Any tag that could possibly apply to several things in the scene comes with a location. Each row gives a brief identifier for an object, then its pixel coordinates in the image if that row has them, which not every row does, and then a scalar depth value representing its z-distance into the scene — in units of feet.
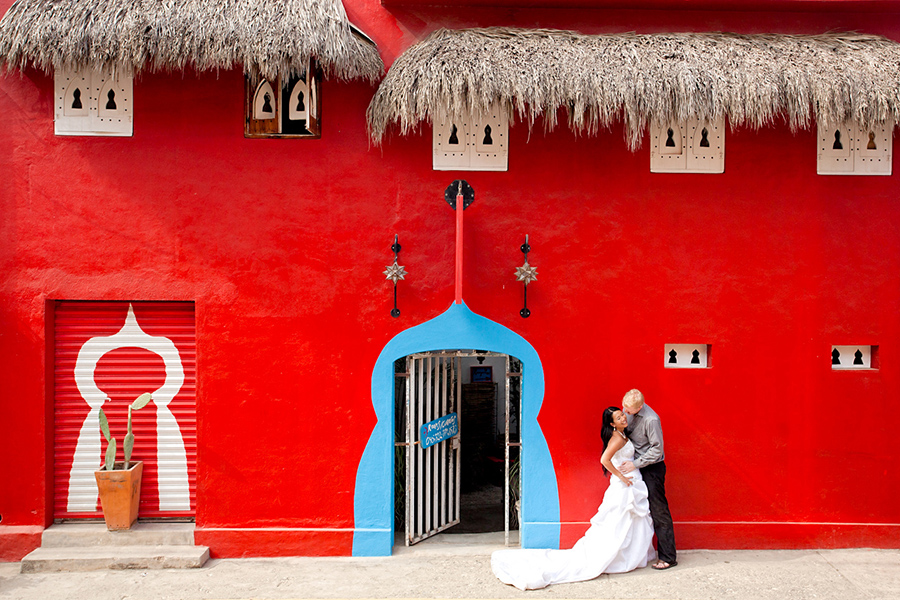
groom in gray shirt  19.49
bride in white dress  19.11
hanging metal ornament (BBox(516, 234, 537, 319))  20.27
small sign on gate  21.39
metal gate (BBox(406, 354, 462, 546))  21.21
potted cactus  19.89
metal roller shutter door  20.85
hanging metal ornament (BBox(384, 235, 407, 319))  20.18
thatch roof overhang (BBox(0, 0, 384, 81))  18.71
